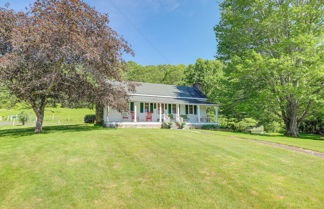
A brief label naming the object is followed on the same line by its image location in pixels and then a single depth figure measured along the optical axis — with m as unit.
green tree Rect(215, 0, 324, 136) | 15.29
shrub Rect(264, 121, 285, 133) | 25.15
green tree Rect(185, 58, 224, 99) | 35.09
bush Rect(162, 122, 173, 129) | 18.28
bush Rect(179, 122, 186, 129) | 18.66
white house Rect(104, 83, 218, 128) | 19.44
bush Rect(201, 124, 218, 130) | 20.77
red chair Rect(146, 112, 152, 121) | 20.54
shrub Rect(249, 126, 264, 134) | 23.20
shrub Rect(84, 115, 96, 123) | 26.08
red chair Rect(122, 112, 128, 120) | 19.87
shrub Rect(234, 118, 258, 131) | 20.94
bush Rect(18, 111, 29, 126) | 25.89
